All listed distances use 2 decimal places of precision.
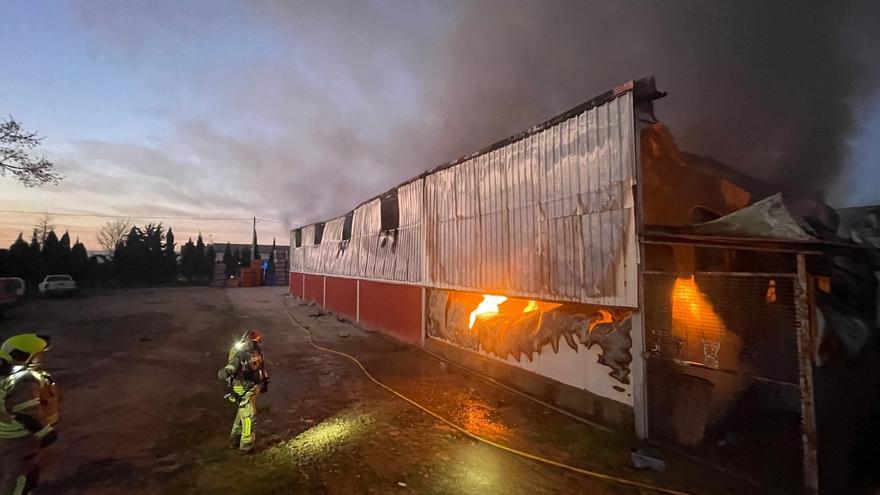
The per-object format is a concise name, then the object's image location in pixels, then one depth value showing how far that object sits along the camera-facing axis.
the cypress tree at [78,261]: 36.72
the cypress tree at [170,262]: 46.19
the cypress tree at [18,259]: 31.97
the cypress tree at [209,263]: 49.43
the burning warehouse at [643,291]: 4.50
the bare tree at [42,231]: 47.31
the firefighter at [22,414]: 3.59
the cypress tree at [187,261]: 48.34
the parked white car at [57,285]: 29.48
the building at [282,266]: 47.19
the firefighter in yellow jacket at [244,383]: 5.46
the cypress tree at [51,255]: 34.53
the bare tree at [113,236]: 64.00
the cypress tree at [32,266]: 32.81
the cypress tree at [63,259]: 35.50
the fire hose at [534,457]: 4.62
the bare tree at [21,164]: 17.02
